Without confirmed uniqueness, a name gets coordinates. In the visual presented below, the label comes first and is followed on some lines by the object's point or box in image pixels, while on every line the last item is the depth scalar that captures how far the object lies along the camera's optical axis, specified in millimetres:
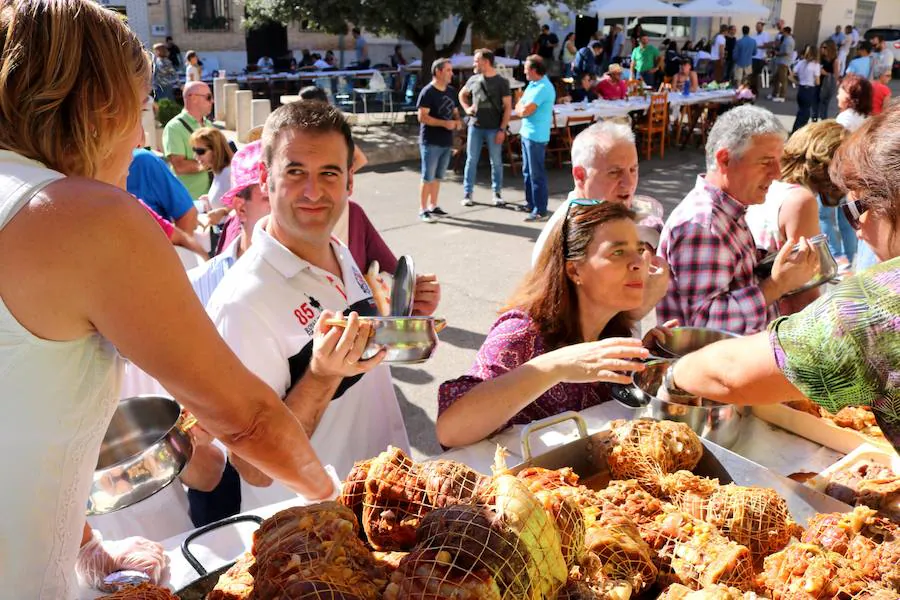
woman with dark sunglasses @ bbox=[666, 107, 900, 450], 1396
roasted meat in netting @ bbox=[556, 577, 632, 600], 1283
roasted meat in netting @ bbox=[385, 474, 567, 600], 1073
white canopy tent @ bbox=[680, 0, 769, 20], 19875
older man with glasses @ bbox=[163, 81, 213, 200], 6102
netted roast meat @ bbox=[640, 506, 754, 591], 1421
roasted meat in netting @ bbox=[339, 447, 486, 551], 1405
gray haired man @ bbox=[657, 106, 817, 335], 3266
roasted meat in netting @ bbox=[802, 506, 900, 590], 1483
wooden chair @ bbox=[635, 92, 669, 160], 13312
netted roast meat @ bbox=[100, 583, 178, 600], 1185
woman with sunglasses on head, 2303
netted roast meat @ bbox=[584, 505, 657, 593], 1408
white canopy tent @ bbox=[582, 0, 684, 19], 18578
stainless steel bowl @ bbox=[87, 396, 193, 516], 1604
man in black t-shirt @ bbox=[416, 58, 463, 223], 9297
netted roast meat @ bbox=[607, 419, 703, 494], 1862
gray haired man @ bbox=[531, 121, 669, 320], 3697
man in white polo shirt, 2141
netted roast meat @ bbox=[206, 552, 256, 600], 1219
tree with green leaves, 13297
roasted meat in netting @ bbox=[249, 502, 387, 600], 1088
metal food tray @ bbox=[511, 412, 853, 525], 1823
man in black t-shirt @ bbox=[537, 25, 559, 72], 20969
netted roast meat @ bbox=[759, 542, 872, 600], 1386
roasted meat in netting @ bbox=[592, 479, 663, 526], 1671
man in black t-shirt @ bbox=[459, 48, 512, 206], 9750
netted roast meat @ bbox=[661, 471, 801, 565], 1610
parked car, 27823
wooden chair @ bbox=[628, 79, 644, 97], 14672
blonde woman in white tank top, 1093
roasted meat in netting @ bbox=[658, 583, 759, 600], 1246
